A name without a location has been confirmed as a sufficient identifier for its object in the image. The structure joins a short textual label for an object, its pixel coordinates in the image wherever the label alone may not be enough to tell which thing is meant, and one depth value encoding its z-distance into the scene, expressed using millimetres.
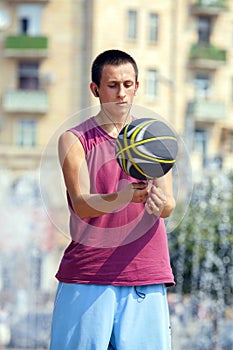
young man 5443
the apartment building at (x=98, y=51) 50751
